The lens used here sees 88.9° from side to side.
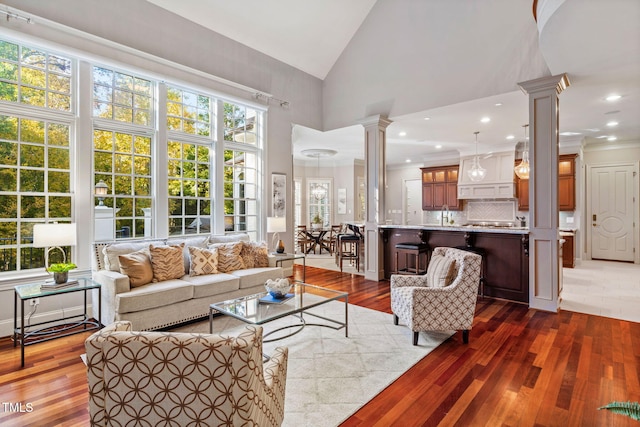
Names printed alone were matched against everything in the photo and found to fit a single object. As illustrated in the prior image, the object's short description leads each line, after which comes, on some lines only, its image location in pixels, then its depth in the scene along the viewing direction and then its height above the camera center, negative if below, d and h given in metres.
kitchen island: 4.49 -0.58
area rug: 2.14 -1.26
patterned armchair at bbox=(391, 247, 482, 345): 3.03 -0.83
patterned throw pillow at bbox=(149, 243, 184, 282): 3.74 -0.58
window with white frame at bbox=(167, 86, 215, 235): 4.80 +0.81
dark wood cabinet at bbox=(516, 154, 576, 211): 7.45 +0.66
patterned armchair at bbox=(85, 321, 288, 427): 1.17 -0.60
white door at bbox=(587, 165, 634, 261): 7.62 -0.05
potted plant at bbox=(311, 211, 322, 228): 10.12 -0.28
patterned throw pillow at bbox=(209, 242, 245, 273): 4.30 -0.60
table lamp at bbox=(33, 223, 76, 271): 3.06 -0.20
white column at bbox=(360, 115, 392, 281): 5.86 +0.42
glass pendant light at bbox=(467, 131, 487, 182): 6.90 +0.86
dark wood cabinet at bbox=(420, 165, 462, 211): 9.22 +0.69
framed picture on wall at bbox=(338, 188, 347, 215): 10.91 +0.38
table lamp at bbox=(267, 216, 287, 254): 5.47 -0.20
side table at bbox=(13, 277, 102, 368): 2.90 -1.18
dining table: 8.91 -0.69
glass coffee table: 2.73 -0.85
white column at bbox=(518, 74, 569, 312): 4.05 +0.24
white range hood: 8.16 +0.84
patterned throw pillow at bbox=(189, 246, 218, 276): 4.04 -0.61
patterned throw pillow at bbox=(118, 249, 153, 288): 3.49 -0.60
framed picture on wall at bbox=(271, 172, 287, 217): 6.11 +0.35
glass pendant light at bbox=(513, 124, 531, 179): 6.50 +0.86
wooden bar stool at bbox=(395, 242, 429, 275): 5.27 -0.71
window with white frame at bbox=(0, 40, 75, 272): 3.45 +0.73
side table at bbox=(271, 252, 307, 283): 5.02 -0.70
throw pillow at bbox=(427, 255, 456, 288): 3.21 -0.61
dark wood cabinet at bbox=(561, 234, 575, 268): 7.12 -0.89
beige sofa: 3.24 -0.84
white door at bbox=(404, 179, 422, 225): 10.72 +0.33
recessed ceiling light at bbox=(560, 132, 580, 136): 6.94 +1.66
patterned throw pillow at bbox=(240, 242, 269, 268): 4.59 -0.61
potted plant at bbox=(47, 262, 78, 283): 3.14 -0.55
